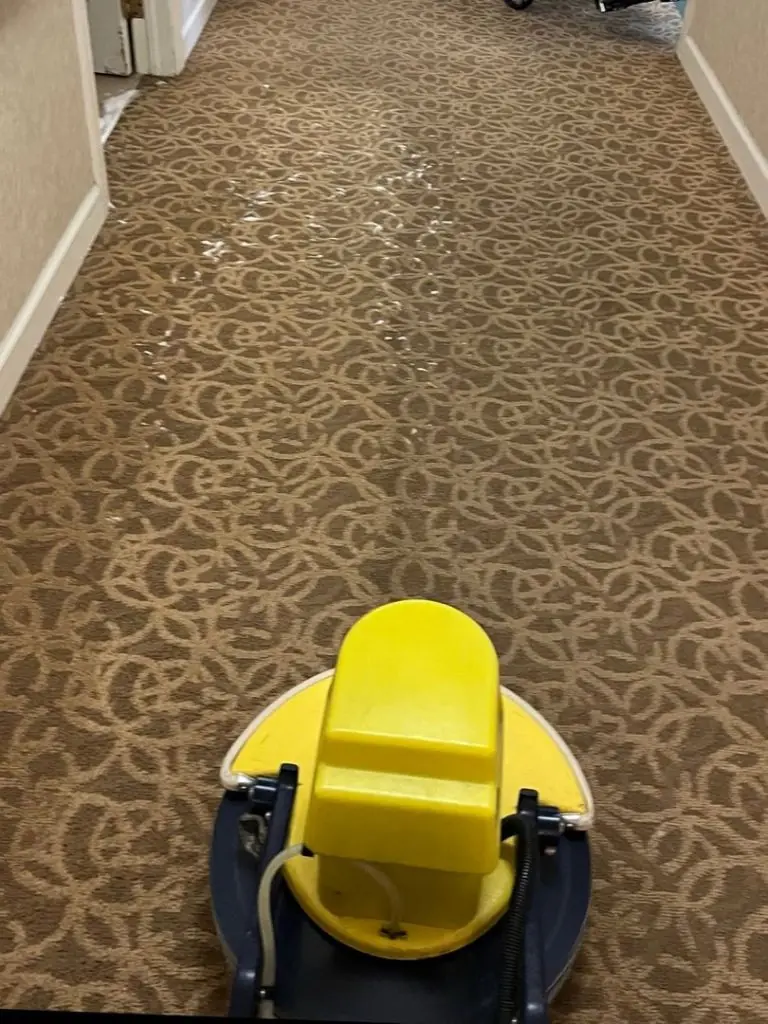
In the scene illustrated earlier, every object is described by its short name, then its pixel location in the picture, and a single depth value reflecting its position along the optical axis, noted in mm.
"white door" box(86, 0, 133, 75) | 2822
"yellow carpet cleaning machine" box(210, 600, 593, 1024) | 863
